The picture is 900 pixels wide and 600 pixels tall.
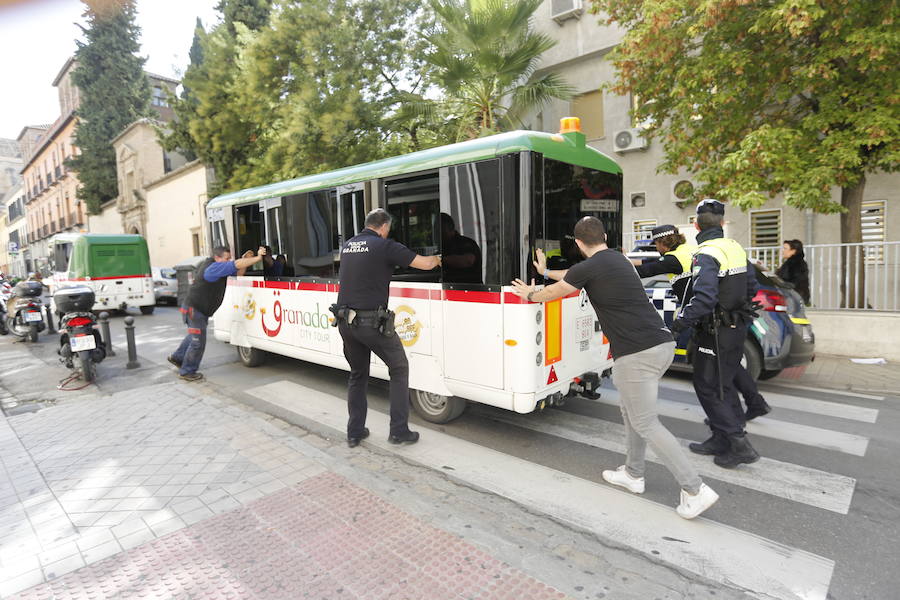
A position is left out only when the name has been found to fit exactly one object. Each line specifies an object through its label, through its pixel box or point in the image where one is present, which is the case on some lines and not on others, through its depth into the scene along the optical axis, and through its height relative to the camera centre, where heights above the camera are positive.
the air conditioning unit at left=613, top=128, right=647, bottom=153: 13.94 +2.96
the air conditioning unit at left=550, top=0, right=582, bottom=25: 14.65 +6.96
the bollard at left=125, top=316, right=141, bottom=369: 8.11 -1.19
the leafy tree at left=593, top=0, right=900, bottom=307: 7.21 +2.47
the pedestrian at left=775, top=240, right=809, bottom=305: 8.35 -0.40
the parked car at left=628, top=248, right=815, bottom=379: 5.96 -1.04
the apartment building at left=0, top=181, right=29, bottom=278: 60.98 +6.07
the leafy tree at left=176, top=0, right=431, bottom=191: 13.05 +4.88
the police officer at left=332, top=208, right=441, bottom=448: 4.28 -0.36
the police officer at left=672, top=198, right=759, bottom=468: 3.92 -0.62
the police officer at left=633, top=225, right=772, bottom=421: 4.59 -0.18
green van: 14.37 +0.18
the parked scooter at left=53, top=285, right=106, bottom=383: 7.08 -0.82
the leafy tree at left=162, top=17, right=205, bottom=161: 20.11 +5.89
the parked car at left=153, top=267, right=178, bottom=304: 18.53 -0.54
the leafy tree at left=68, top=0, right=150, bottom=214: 33.50 +11.79
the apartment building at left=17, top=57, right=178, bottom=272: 38.90 +8.85
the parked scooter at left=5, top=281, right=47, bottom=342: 10.78 -0.71
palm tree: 10.59 +4.14
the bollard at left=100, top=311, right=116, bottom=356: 8.13 -0.91
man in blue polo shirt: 7.14 -0.51
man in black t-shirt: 3.24 -0.59
